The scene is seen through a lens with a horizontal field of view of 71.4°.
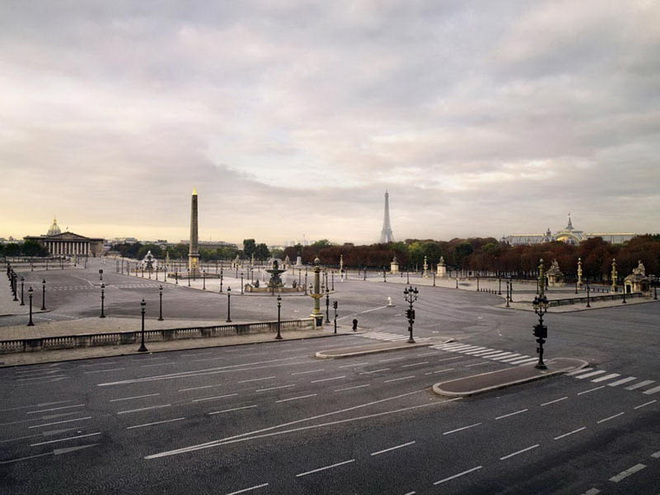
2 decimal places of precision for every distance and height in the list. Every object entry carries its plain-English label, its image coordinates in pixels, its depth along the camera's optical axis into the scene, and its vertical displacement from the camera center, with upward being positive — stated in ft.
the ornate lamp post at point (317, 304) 148.66 -16.39
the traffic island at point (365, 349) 104.89 -22.98
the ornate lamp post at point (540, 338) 91.89 -16.91
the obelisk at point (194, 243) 425.69 +10.98
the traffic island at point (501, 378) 76.33 -22.68
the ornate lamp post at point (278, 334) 128.96 -22.53
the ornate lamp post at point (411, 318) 121.00 -16.83
